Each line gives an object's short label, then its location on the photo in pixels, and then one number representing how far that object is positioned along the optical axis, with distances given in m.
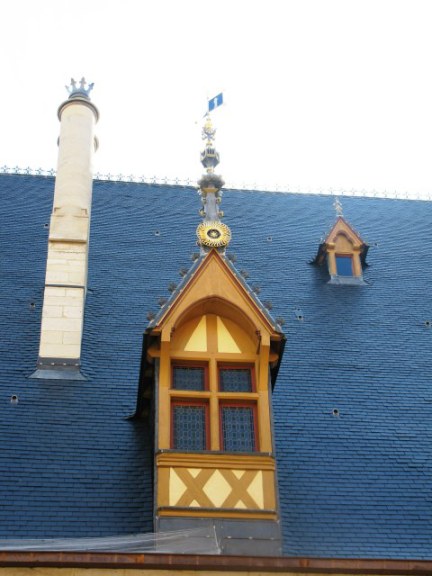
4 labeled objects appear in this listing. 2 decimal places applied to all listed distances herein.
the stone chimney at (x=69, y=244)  13.38
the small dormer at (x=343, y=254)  16.98
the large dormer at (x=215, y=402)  10.11
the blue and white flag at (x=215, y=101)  16.39
